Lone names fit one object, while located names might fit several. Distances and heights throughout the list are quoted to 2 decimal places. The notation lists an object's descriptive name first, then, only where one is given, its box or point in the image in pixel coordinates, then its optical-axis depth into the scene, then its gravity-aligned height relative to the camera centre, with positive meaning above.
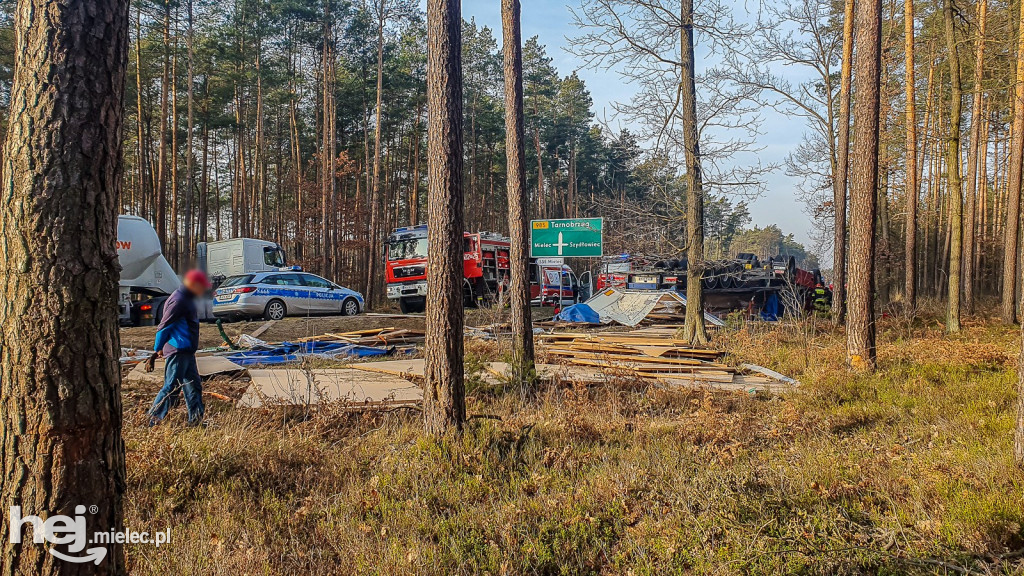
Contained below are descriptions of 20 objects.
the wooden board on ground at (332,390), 6.06 -1.31
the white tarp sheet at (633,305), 14.97 -0.64
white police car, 16.34 -0.38
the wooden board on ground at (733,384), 7.70 -1.49
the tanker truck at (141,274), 15.80 +0.33
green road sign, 13.91 +1.16
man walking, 5.61 -0.60
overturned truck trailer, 15.84 -0.05
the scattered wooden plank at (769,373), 7.95 -1.44
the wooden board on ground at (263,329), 13.33 -1.14
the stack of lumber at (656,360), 8.05 -1.27
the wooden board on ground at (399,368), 7.98 -1.31
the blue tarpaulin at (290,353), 9.66 -1.30
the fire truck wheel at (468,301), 21.02 -0.74
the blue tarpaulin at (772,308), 16.58 -0.82
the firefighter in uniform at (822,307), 14.29 -0.70
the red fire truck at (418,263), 19.98 +0.76
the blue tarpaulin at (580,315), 15.41 -0.93
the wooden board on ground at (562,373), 7.66 -1.37
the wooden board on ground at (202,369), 7.27 -1.23
